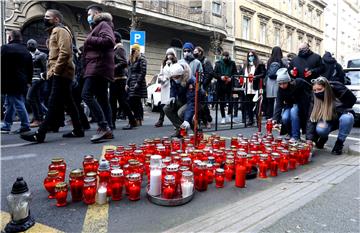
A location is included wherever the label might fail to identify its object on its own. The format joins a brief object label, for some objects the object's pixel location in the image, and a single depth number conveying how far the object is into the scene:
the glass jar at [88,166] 3.22
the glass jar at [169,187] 2.82
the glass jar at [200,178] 3.17
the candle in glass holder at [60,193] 2.70
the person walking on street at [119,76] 7.03
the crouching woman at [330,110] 4.87
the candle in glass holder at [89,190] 2.72
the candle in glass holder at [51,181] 2.84
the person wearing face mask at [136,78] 7.34
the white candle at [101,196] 2.81
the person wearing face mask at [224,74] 8.12
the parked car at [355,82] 9.19
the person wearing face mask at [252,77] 7.90
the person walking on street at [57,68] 5.04
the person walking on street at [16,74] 6.03
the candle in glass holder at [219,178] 3.34
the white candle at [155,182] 2.92
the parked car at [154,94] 12.70
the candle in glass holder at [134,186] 2.86
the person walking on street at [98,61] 5.01
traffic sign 11.66
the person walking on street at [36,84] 7.20
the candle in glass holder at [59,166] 3.08
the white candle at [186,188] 2.90
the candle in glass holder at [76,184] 2.78
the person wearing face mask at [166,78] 6.64
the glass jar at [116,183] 2.82
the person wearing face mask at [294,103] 5.18
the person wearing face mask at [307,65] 5.75
